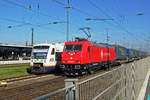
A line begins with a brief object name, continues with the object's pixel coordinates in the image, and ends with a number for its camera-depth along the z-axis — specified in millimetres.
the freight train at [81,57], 15555
